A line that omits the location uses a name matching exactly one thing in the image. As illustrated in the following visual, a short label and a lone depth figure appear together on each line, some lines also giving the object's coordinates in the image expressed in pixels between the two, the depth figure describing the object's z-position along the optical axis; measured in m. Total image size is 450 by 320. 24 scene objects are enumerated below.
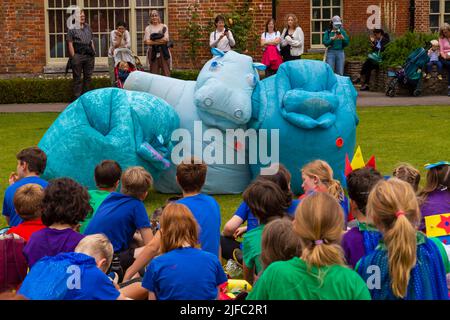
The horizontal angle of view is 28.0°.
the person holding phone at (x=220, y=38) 18.09
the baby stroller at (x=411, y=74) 19.06
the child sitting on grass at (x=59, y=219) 5.41
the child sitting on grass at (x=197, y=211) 6.16
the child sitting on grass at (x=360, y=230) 4.97
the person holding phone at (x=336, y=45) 18.89
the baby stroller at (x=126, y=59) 16.92
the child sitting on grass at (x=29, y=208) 5.95
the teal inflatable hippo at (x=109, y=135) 9.50
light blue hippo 9.76
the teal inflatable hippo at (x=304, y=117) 9.72
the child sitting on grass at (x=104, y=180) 7.08
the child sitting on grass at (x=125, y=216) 6.52
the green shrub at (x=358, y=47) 23.36
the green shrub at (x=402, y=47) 20.14
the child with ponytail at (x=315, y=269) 4.02
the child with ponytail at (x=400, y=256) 4.33
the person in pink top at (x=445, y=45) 19.58
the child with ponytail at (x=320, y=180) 6.40
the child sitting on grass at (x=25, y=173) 6.98
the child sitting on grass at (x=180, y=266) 4.86
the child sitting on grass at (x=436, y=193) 5.87
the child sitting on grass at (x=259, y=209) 5.61
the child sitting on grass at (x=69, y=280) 4.49
